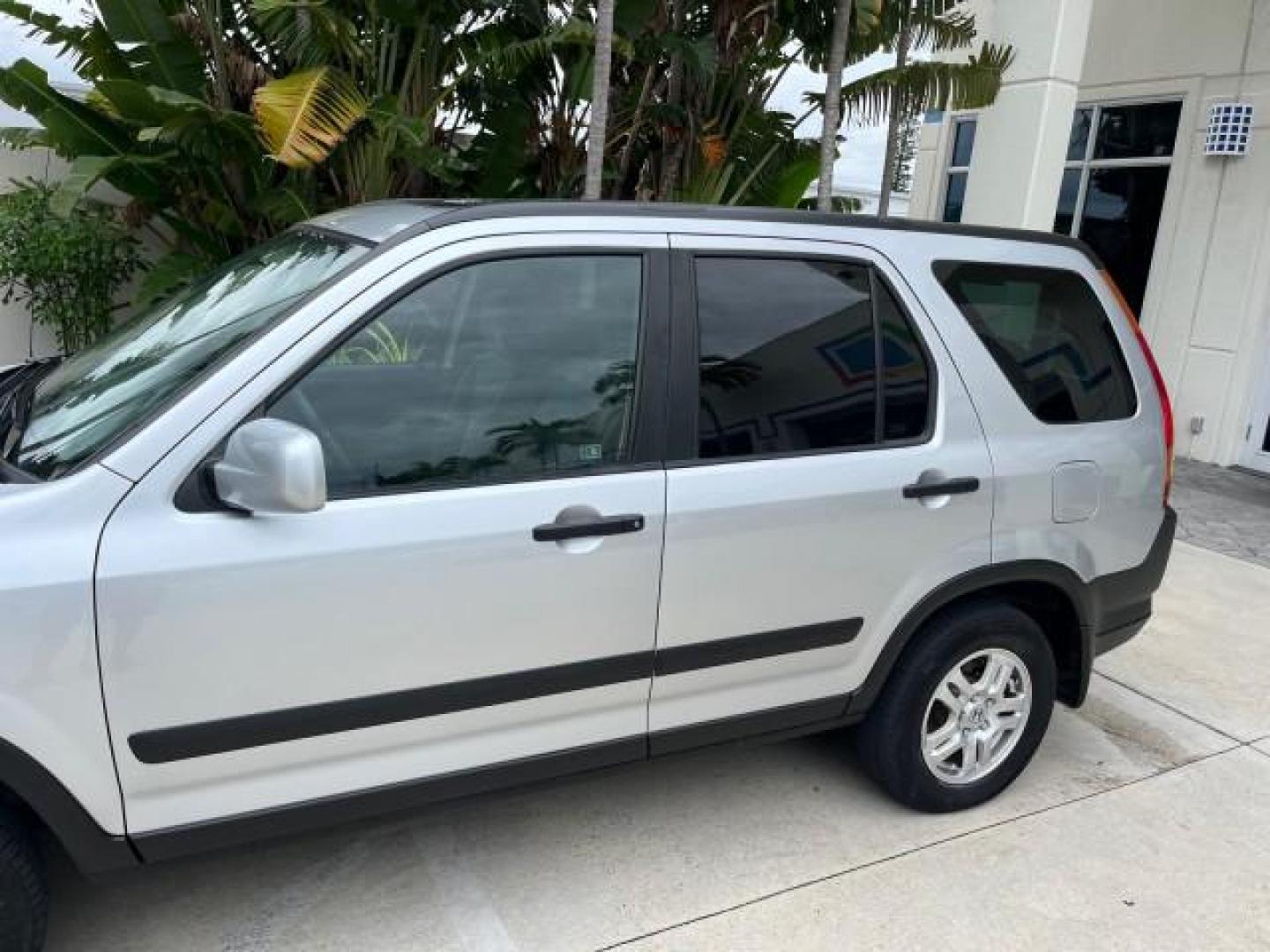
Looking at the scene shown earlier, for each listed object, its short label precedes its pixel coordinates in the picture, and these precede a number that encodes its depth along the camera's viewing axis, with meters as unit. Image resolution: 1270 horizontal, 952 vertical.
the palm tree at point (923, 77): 7.20
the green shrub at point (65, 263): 6.78
